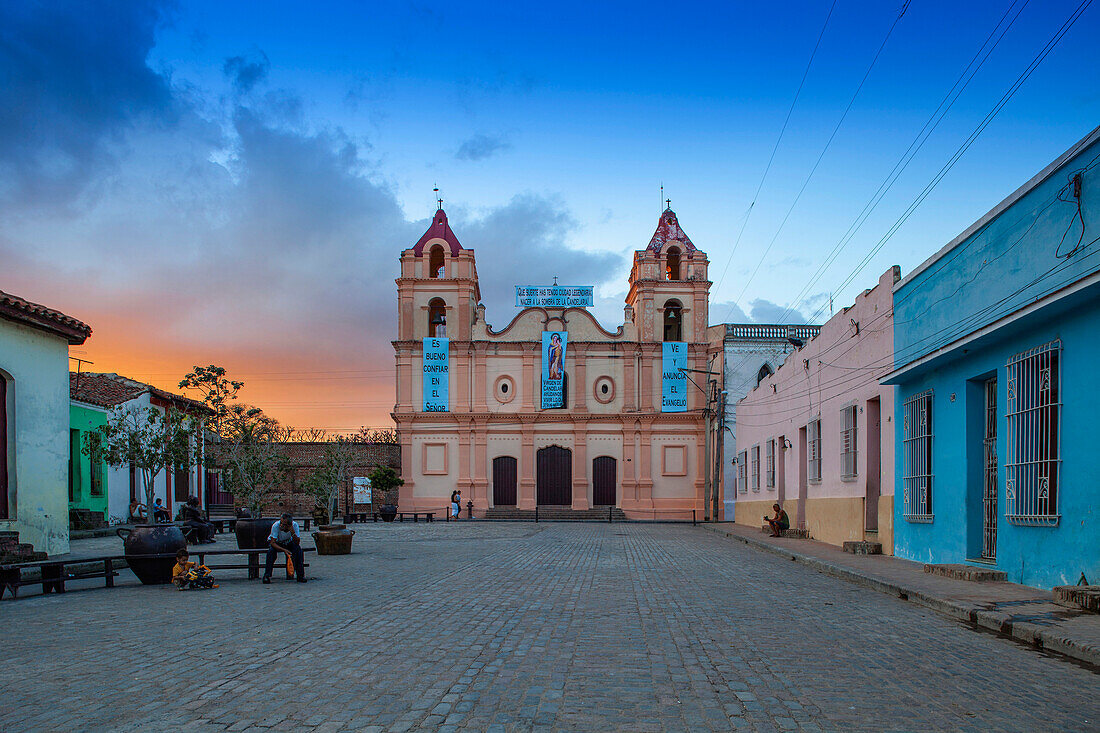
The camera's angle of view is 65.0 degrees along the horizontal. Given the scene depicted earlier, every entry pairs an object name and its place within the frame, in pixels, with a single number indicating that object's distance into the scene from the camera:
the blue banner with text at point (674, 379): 44.22
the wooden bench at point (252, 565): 13.41
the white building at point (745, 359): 43.50
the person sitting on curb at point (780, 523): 24.73
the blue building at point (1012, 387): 10.08
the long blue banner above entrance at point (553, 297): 44.94
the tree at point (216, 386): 19.03
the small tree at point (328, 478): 26.02
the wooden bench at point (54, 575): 11.02
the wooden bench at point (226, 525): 26.06
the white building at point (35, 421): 15.49
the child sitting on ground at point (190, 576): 12.11
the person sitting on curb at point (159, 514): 24.61
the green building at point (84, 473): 26.39
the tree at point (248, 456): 19.91
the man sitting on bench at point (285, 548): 13.15
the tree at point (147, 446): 23.27
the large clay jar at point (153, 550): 12.56
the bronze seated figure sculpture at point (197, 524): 21.58
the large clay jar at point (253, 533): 17.45
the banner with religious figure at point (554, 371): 44.41
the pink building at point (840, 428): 17.61
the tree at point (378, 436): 59.48
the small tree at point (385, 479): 43.69
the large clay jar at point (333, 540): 18.61
